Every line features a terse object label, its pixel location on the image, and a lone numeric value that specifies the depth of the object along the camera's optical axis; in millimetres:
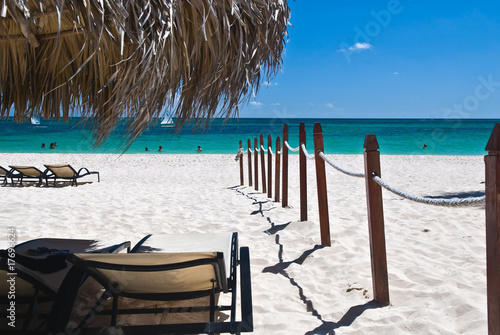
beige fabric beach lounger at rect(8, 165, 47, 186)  9016
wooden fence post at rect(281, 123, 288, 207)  5895
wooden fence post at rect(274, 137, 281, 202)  6774
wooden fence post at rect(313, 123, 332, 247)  3932
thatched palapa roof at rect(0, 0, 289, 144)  2004
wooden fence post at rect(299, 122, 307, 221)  4691
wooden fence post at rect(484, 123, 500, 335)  1389
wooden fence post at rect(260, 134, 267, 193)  7836
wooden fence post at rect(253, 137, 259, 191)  8639
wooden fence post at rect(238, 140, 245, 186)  9773
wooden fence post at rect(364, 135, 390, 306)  2578
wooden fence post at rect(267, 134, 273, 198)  7401
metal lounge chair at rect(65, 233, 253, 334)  1949
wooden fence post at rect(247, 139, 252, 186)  9500
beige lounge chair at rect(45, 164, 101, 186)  8992
